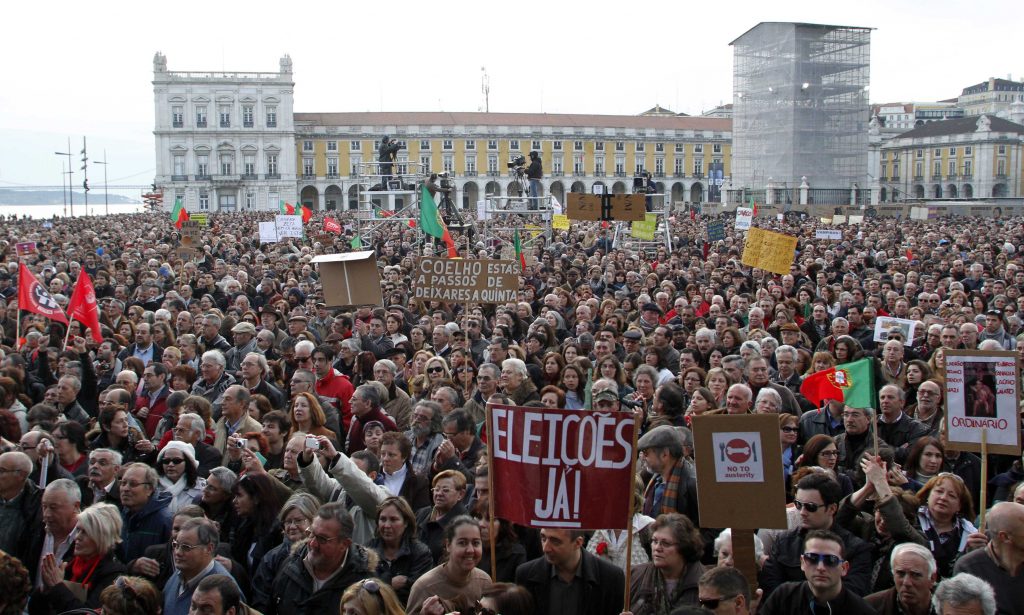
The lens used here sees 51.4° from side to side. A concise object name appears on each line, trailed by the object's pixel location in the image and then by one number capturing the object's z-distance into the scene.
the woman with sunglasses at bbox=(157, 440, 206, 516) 5.39
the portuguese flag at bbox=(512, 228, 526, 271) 17.06
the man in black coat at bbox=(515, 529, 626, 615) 4.22
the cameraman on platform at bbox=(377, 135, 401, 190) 34.84
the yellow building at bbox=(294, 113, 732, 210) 88.19
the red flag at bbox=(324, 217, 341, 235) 25.30
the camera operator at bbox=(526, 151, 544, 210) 29.97
